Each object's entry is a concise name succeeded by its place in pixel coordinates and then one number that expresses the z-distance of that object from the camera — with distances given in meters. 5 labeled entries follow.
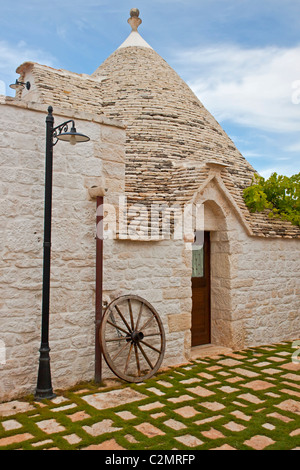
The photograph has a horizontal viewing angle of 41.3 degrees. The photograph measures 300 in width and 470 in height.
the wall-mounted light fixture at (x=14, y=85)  7.31
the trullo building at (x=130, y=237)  4.78
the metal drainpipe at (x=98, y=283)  5.20
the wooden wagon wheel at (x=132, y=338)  5.20
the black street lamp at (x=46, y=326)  4.64
